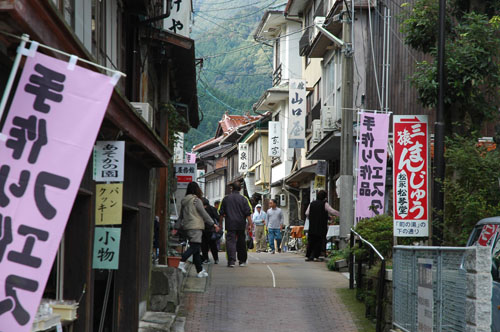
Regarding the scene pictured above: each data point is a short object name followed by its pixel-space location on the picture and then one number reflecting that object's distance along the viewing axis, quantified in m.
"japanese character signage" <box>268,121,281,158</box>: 42.19
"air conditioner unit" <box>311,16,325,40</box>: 27.23
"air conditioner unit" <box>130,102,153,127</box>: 12.10
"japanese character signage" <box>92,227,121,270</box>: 7.96
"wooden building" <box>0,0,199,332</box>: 4.68
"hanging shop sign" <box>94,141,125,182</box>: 7.71
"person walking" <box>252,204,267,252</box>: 29.16
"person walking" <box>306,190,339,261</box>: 20.50
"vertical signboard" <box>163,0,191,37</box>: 15.23
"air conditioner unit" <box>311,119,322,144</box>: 27.95
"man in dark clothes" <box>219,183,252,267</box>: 18.08
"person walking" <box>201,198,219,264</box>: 18.50
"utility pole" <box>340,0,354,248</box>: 19.47
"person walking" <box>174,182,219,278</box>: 15.55
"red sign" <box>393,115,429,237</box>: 12.22
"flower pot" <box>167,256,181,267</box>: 15.59
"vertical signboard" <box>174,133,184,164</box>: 29.42
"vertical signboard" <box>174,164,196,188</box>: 25.11
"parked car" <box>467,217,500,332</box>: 8.54
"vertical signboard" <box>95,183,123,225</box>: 8.00
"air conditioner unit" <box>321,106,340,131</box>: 25.52
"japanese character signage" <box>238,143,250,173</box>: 54.56
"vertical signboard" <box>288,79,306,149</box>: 33.06
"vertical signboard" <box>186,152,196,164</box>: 41.72
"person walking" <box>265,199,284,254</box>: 27.38
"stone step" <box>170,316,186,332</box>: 11.57
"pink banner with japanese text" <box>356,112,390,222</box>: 18.06
